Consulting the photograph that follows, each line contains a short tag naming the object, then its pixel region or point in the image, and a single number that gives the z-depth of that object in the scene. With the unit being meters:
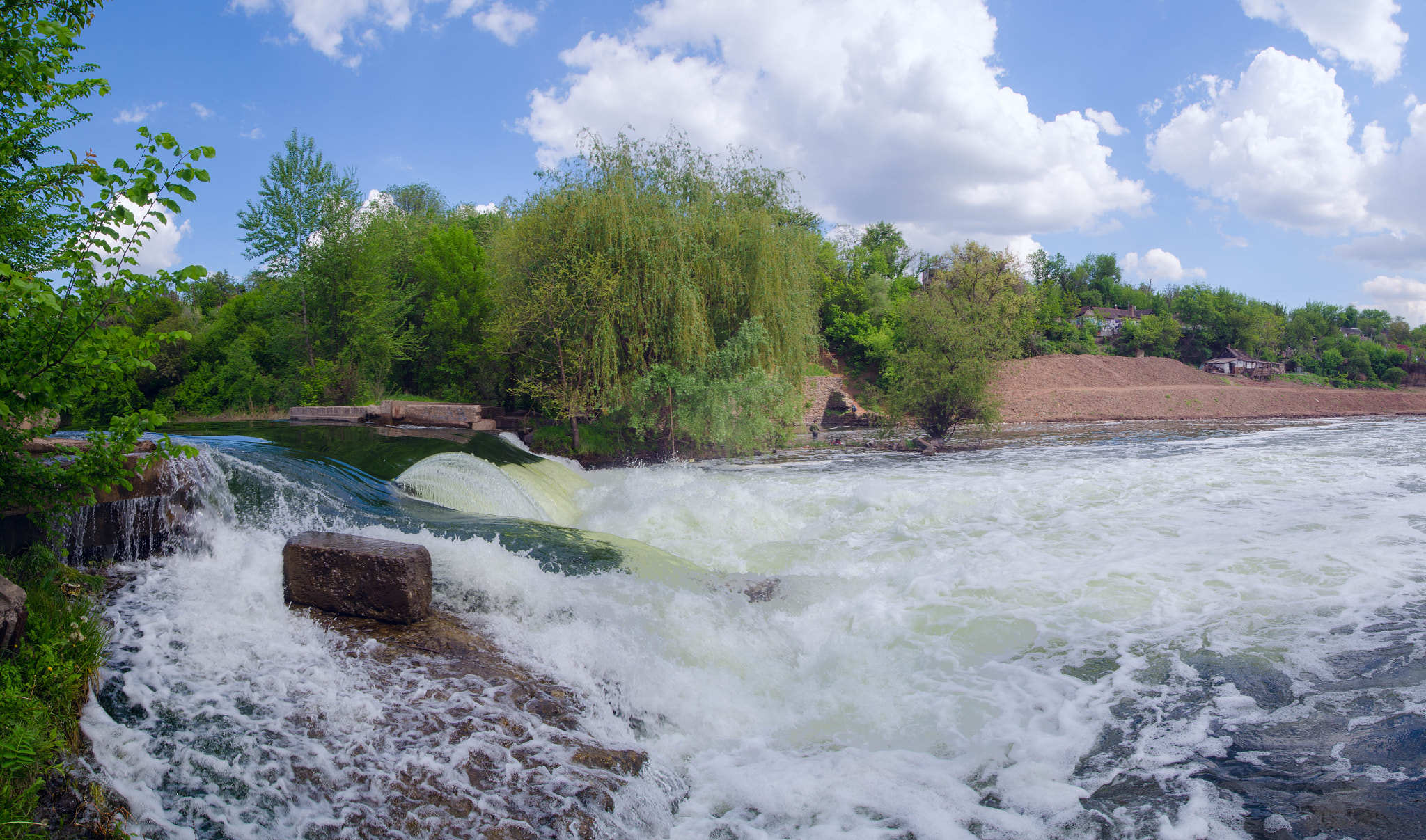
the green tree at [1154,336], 54.44
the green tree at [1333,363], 52.66
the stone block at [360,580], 4.55
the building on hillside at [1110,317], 59.94
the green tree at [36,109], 3.40
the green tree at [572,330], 14.91
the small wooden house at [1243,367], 51.69
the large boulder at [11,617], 3.30
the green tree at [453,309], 21.52
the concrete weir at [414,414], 16.27
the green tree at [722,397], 14.77
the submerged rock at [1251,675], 4.38
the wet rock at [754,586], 6.03
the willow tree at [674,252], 14.93
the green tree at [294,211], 21.22
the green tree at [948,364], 19.11
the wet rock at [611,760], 3.54
